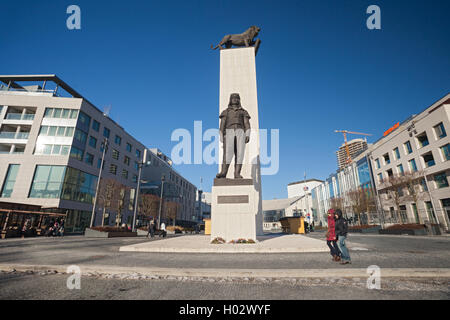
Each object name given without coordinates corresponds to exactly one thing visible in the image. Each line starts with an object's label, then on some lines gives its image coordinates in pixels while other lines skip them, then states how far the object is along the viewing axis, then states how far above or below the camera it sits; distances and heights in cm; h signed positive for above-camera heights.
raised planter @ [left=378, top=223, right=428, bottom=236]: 2358 -91
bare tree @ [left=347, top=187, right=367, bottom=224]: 3912 +385
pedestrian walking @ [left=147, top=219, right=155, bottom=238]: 2171 -62
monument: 938 +137
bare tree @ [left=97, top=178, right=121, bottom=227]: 3222 +439
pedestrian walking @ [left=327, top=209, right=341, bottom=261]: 566 -45
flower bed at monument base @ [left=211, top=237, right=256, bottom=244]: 895 -79
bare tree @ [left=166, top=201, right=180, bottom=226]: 5853 +310
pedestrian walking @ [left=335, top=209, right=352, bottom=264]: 529 -30
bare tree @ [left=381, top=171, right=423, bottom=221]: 3022 +566
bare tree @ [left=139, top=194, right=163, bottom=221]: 4844 +361
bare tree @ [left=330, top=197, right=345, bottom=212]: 4631 +386
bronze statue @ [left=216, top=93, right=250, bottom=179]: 1012 +409
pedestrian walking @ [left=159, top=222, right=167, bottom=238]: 2294 -91
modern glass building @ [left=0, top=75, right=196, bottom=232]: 3266 +1185
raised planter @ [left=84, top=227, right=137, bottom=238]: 2073 -100
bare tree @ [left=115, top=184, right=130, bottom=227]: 3475 +438
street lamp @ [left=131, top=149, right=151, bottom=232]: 5866 +1729
